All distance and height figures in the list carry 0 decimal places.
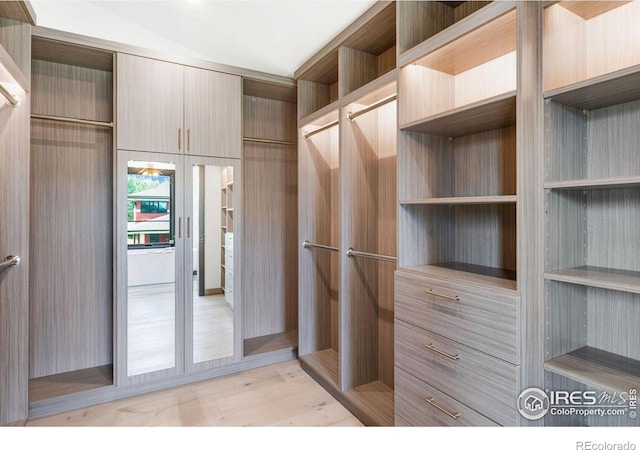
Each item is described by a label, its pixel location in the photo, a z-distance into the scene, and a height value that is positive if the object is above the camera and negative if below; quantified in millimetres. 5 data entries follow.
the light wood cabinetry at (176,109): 2355 +890
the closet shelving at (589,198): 1255 +108
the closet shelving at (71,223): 2426 +29
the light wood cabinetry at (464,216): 1273 +50
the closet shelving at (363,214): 2238 +87
